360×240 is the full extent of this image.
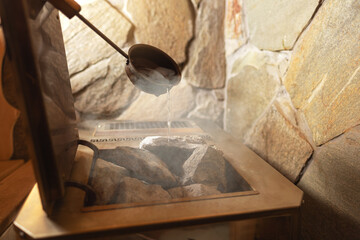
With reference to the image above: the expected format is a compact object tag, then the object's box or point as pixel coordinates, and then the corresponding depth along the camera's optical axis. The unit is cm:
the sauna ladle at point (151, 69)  96
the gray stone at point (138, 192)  74
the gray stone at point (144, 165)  90
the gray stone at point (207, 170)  89
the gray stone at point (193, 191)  80
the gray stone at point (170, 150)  106
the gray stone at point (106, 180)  74
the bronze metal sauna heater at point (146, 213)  57
